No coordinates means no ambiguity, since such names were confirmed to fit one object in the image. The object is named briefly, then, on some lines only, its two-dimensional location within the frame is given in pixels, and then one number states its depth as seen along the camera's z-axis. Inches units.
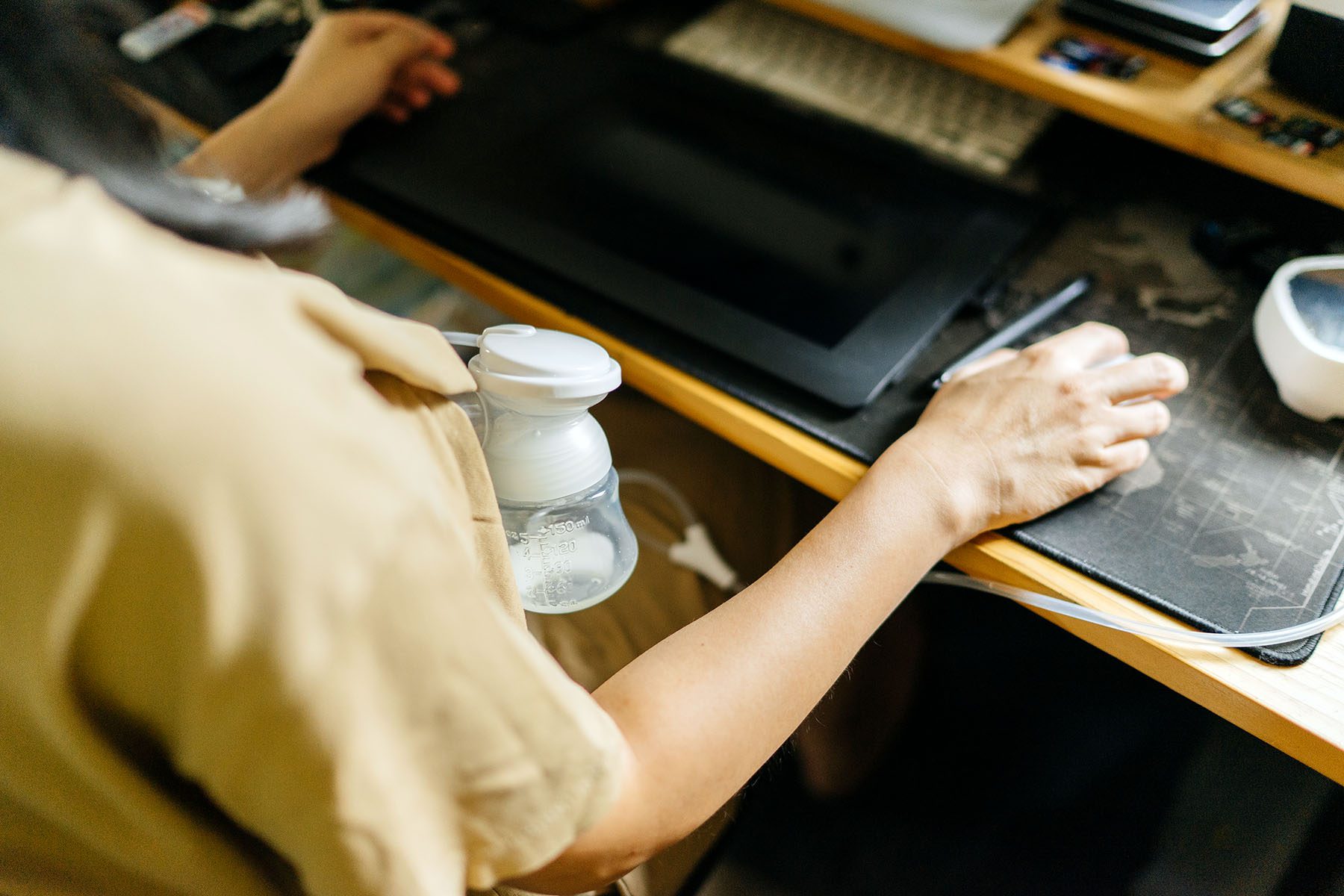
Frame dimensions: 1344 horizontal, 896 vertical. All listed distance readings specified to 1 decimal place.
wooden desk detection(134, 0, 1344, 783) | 20.4
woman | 10.5
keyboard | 34.5
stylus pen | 27.3
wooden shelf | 27.9
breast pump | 19.5
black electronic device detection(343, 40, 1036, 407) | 28.4
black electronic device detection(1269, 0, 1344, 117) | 27.2
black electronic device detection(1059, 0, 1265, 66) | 29.6
